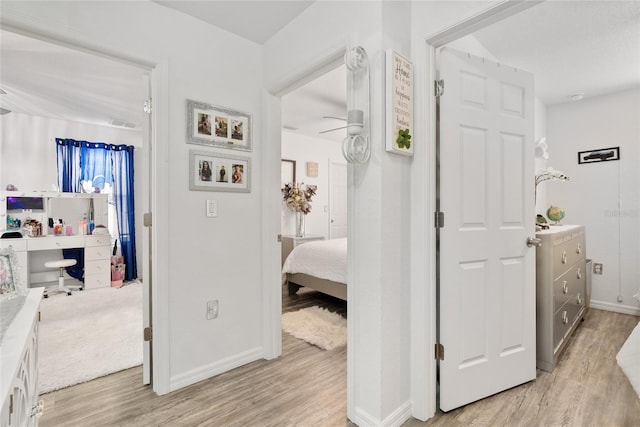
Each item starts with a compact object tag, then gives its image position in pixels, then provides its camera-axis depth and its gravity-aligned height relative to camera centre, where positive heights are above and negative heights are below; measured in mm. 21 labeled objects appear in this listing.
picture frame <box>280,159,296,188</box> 5461 +702
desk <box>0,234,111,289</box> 4164 -629
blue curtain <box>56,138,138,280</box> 4641 +613
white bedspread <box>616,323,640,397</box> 1169 -567
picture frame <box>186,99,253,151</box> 2102 +596
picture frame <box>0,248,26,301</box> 1062 -218
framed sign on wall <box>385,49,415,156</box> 1578 +555
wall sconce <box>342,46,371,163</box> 1612 +498
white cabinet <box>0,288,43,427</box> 626 -354
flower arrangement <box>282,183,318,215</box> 5387 +231
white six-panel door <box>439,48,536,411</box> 1759 -108
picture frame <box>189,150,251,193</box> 2105 +276
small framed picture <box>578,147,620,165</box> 3551 +638
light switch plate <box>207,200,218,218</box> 2166 +24
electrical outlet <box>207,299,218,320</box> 2174 -680
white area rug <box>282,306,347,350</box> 2695 -1102
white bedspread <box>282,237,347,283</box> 3423 -579
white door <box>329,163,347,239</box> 6199 +181
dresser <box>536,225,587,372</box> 2215 -610
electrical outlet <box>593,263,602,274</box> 3658 -675
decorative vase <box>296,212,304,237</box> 5484 -217
